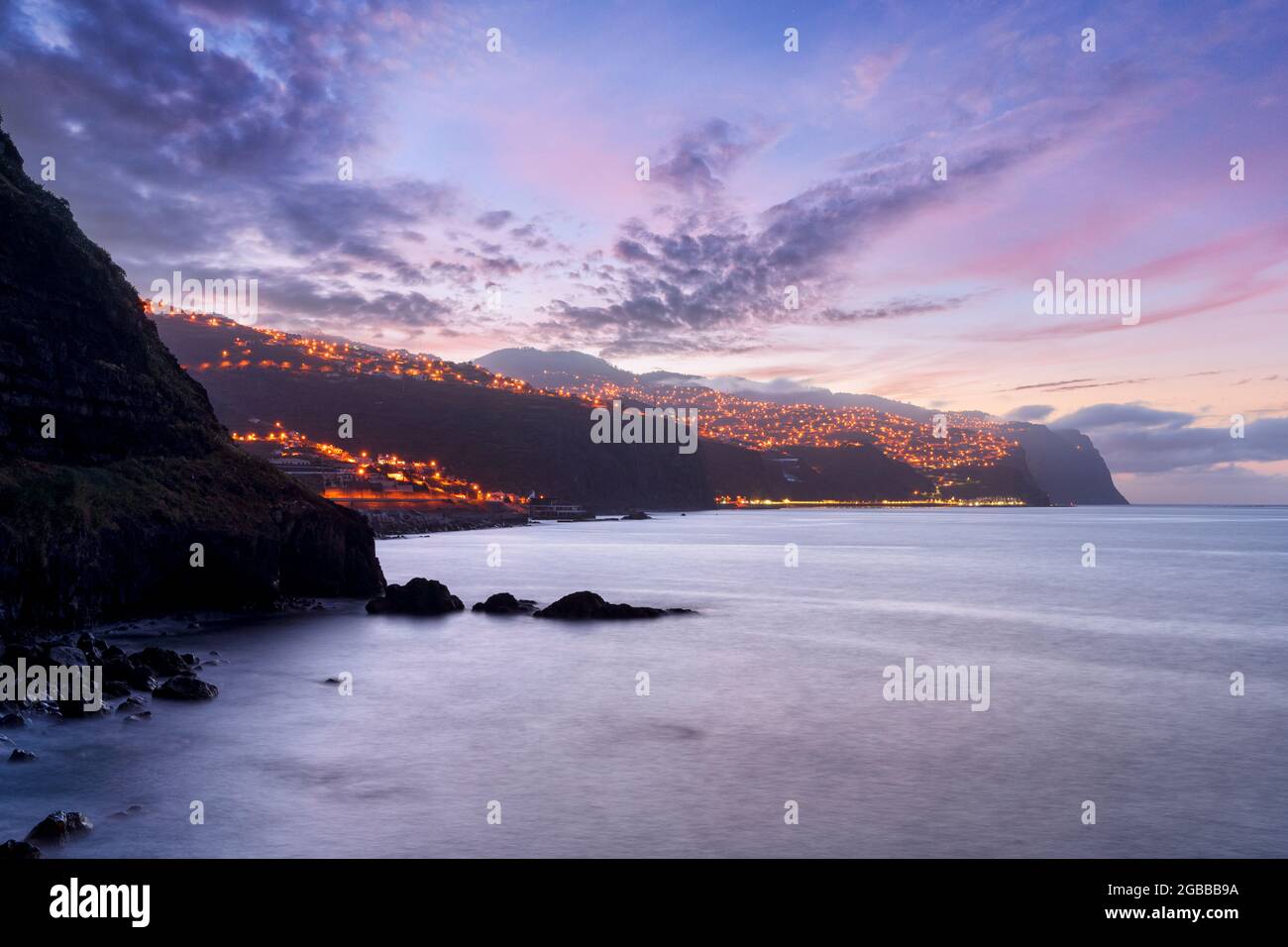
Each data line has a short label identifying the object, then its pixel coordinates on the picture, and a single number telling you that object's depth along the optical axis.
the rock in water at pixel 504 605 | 38.31
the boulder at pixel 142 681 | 19.00
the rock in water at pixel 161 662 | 20.44
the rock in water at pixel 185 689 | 18.72
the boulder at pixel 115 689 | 17.96
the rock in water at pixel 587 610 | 35.72
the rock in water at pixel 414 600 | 36.94
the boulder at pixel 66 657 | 18.45
